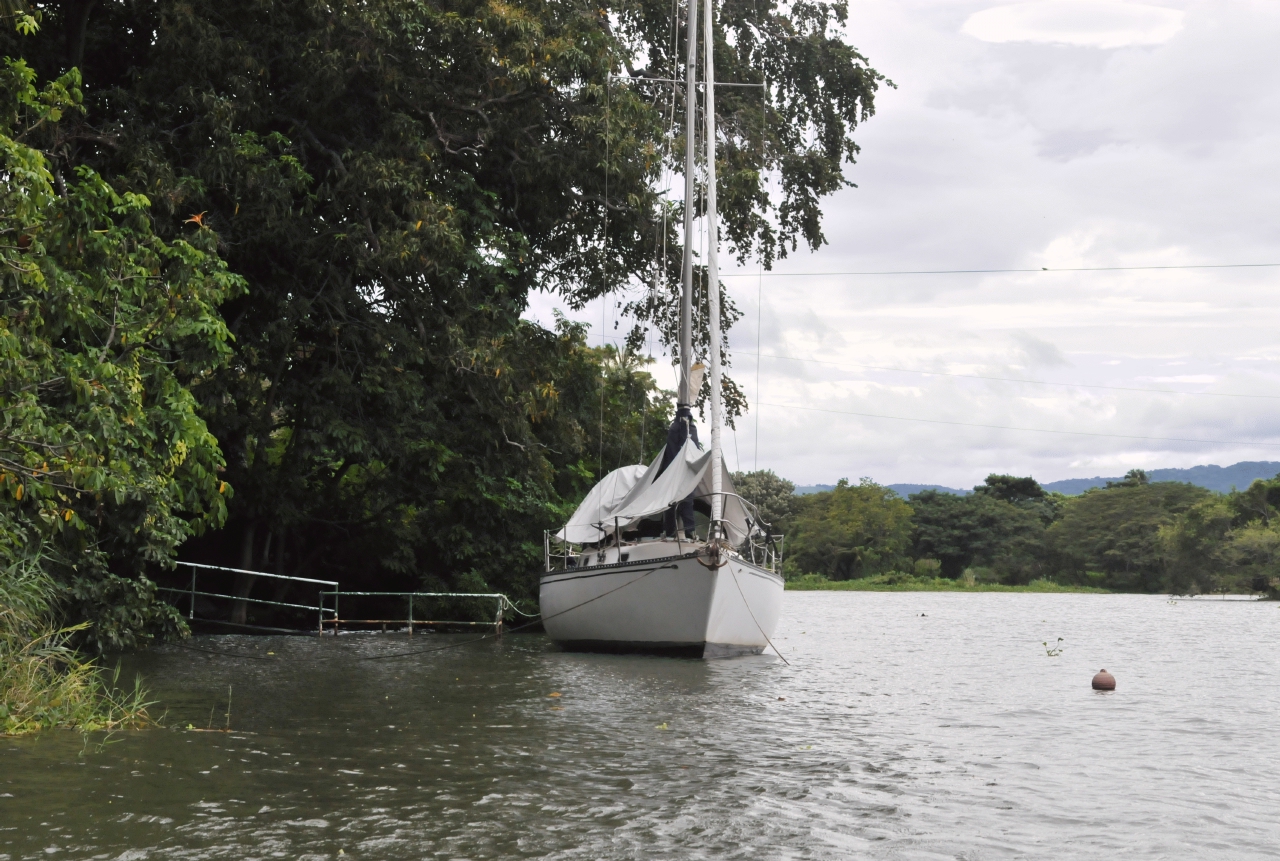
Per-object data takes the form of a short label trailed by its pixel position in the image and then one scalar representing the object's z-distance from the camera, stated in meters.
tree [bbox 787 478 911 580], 104.44
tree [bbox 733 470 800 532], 102.12
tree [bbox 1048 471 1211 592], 100.75
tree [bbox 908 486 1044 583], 107.12
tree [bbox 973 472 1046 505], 119.25
